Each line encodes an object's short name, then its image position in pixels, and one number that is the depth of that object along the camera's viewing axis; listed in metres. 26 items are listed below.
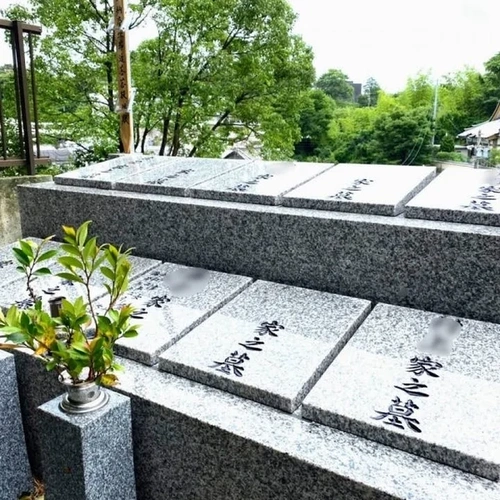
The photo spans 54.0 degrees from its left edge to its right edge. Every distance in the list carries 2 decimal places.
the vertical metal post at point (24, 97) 5.03
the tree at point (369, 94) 36.00
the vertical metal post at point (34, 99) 5.24
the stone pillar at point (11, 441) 2.43
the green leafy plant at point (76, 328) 1.76
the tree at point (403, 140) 23.58
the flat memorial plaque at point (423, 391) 1.60
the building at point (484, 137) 18.31
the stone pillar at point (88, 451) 1.86
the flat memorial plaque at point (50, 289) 2.86
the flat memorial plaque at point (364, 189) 2.85
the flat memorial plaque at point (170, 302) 2.34
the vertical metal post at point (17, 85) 5.03
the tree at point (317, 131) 23.75
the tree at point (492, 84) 25.94
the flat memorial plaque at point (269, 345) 1.97
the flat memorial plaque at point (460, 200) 2.55
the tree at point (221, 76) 10.94
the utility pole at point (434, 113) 24.81
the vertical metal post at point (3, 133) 4.99
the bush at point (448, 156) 24.49
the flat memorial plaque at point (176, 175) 3.63
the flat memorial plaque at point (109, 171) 4.01
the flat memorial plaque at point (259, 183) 3.21
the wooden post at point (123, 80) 6.05
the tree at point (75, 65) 10.16
